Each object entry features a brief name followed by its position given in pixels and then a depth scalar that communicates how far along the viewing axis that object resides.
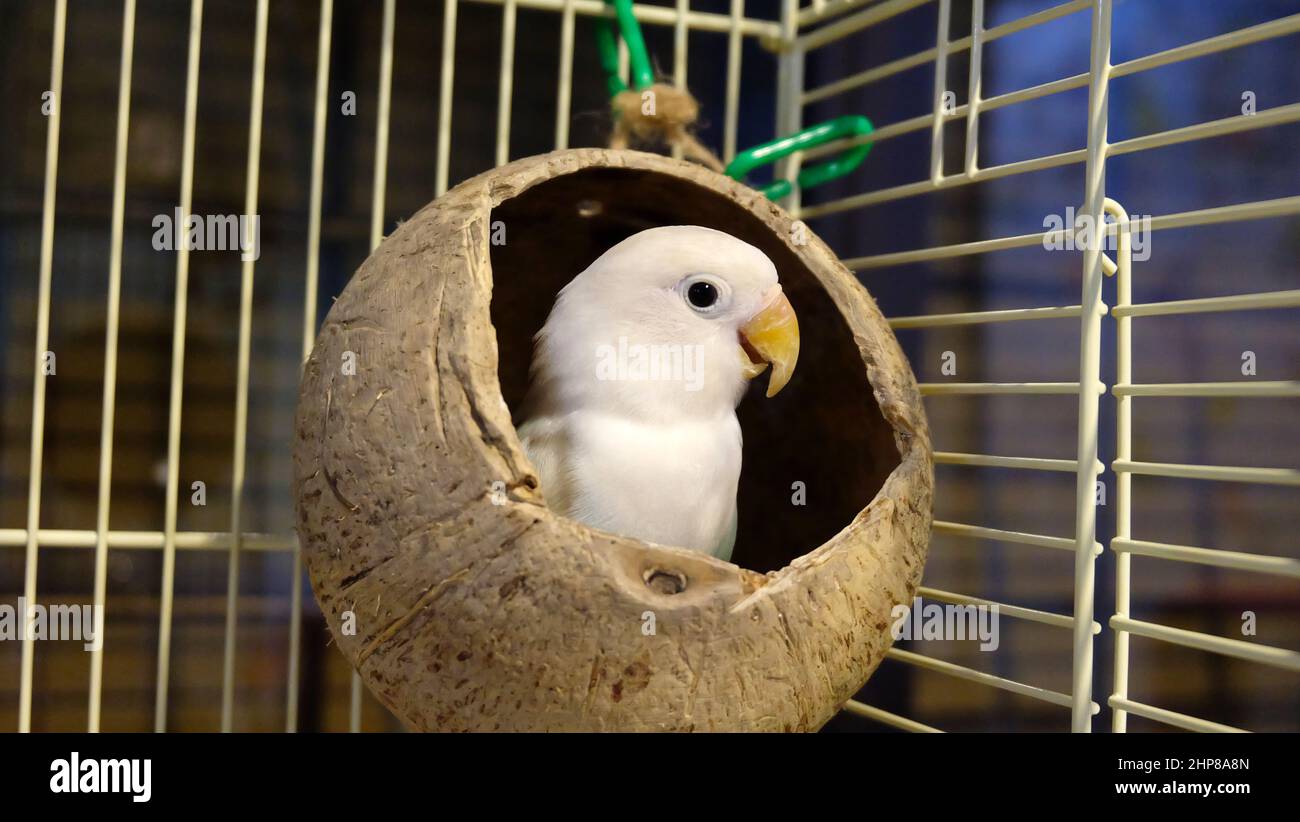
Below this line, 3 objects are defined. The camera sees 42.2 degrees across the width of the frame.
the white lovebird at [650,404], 0.29
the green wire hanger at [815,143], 0.33
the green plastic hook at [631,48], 0.33
